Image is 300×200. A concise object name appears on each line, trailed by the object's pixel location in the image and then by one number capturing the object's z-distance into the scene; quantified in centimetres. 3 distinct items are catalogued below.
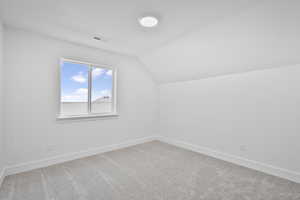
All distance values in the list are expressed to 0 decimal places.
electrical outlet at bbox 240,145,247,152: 283
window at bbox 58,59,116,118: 309
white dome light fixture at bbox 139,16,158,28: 212
